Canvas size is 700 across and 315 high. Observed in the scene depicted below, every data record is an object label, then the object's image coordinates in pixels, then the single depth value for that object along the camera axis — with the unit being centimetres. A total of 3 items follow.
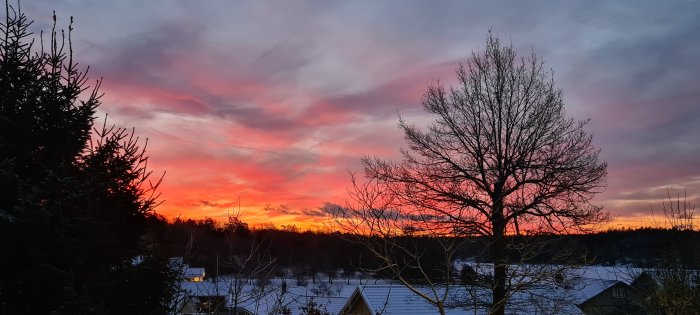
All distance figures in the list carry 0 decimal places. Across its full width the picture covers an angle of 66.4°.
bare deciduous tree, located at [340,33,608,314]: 1370
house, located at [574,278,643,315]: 2554
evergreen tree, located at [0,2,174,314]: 394
